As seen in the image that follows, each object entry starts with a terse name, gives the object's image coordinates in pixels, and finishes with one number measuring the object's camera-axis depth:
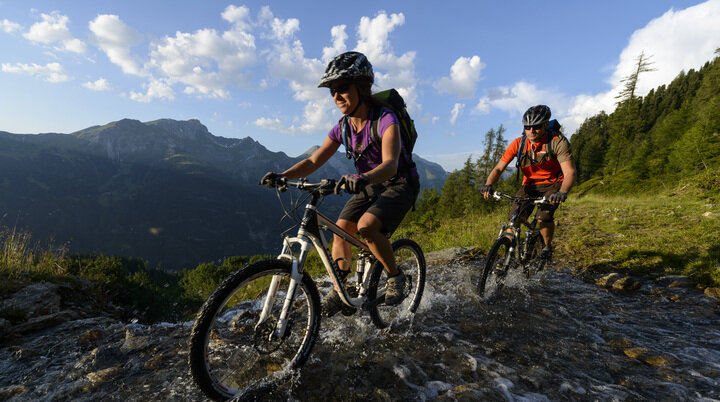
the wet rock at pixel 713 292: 5.24
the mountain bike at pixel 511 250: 5.15
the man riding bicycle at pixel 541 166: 5.42
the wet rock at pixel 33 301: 4.54
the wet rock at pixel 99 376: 2.84
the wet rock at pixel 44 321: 4.17
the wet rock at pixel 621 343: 3.71
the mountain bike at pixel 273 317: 2.38
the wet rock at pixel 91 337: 3.83
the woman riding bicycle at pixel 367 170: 3.45
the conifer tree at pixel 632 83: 47.21
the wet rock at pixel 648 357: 3.31
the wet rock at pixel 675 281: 5.75
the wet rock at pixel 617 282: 5.91
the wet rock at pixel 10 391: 2.76
